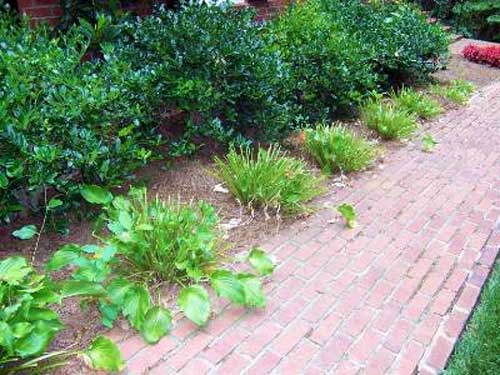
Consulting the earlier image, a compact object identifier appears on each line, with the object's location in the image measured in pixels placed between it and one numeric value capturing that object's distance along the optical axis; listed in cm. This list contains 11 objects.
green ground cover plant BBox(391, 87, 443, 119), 553
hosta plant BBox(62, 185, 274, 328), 224
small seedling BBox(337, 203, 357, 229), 329
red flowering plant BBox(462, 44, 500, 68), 827
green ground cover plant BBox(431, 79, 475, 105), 620
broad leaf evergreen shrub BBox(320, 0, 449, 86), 589
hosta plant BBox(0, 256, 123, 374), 186
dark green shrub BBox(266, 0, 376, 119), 476
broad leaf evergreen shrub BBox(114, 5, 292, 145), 353
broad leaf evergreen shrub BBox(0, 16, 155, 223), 251
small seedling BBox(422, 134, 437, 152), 475
